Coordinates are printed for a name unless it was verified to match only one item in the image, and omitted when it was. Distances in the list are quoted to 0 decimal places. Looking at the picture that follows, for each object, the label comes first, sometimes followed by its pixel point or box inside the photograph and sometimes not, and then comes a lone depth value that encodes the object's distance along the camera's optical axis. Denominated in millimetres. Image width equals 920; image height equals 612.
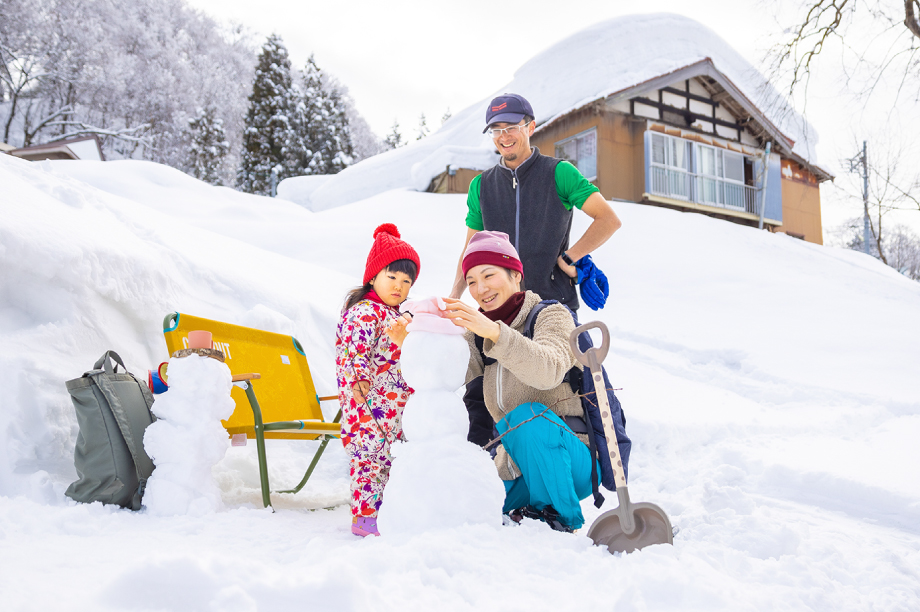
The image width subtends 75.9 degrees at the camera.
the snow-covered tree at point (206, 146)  29984
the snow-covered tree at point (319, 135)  29109
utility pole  20969
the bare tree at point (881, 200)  19461
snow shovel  1768
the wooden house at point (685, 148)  16219
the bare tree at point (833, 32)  8586
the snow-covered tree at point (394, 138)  41281
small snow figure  2338
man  2715
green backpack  2295
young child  2525
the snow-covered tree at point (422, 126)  42688
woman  1998
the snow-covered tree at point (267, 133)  28469
